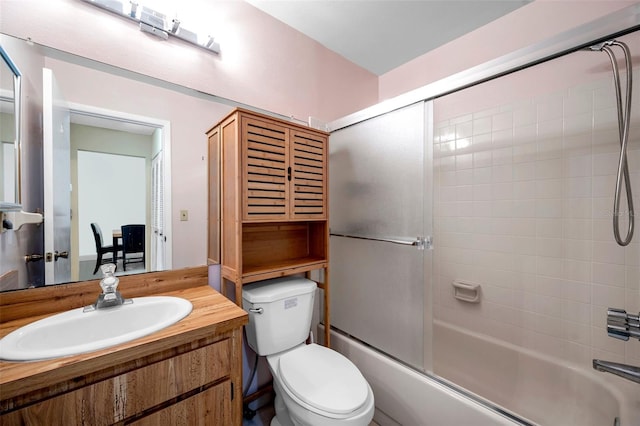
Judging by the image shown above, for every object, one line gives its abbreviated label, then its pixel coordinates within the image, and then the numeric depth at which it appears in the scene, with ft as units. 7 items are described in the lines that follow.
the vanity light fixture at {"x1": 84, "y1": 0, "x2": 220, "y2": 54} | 3.86
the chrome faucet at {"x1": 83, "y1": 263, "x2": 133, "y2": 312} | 3.19
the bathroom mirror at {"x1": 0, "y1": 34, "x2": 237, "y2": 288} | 3.24
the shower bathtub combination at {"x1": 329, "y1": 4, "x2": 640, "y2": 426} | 4.19
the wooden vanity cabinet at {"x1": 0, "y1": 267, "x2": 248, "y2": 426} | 2.07
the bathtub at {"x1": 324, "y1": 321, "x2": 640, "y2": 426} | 4.00
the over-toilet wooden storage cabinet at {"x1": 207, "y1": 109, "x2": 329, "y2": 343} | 4.13
